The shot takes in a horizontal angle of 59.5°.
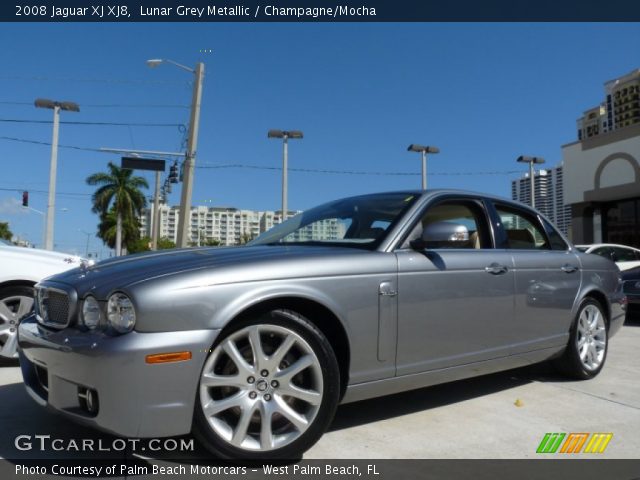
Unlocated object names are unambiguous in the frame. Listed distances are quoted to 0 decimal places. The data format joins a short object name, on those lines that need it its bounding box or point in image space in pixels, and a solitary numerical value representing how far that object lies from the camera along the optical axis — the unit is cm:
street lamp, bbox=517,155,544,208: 2569
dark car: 823
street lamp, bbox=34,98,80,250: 2511
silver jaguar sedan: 247
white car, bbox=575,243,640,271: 1168
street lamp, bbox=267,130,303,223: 2475
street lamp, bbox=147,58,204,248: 1788
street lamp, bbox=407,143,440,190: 2596
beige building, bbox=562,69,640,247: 1983
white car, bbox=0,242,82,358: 483
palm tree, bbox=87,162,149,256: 5503
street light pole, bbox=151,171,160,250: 3450
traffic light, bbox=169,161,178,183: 2418
